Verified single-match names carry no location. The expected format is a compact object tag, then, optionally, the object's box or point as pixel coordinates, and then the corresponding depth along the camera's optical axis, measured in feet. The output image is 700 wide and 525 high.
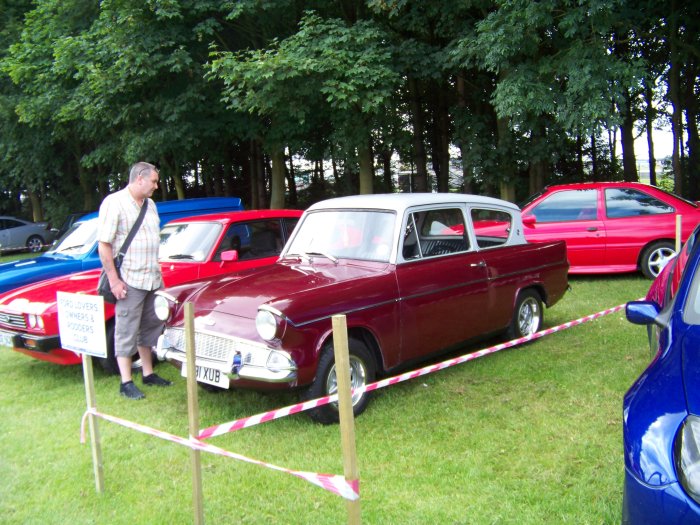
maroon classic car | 15.14
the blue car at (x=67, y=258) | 26.05
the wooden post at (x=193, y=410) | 10.65
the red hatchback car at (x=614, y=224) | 32.24
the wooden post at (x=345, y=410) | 8.20
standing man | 18.21
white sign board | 12.71
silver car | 81.05
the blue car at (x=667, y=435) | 7.34
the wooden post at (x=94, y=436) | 12.96
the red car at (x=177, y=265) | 20.44
